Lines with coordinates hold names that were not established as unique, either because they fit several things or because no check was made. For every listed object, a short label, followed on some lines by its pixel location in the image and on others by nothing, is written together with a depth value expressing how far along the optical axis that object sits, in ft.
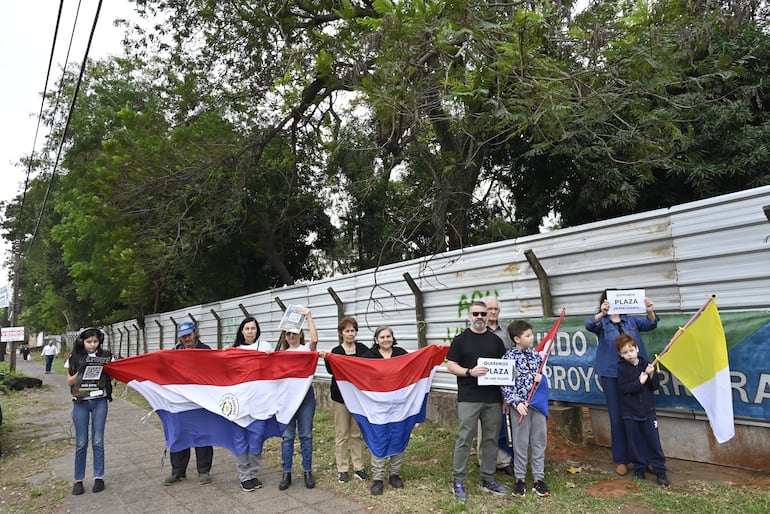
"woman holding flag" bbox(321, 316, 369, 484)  18.51
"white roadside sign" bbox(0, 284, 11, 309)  83.89
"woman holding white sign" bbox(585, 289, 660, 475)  16.24
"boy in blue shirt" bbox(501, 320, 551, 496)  15.66
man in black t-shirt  15.90
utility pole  86.22
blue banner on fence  14.32
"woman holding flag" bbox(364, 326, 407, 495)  16.89
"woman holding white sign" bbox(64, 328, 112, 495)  18.42
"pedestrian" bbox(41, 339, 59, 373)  92.74
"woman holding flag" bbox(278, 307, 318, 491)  18.02
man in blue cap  19.26
